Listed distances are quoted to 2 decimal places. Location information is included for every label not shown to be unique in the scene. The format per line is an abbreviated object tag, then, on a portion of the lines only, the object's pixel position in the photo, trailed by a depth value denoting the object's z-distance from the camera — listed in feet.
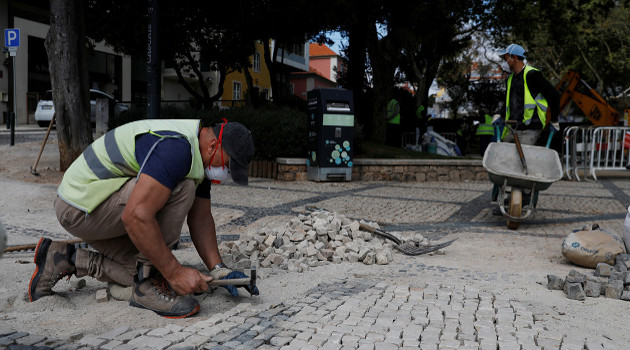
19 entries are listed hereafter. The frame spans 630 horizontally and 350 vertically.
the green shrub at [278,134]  35.70
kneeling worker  8.96
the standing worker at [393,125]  55.72
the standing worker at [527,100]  21.86
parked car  65.31
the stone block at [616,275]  12.28
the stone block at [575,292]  11.45
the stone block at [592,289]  11.71
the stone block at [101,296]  10.28
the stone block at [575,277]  11.99
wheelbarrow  20.75
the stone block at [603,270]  13.29
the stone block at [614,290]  11.64
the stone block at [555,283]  12.24
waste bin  33.76
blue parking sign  49.50
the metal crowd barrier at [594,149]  40.75
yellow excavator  46.06
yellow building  131.64
